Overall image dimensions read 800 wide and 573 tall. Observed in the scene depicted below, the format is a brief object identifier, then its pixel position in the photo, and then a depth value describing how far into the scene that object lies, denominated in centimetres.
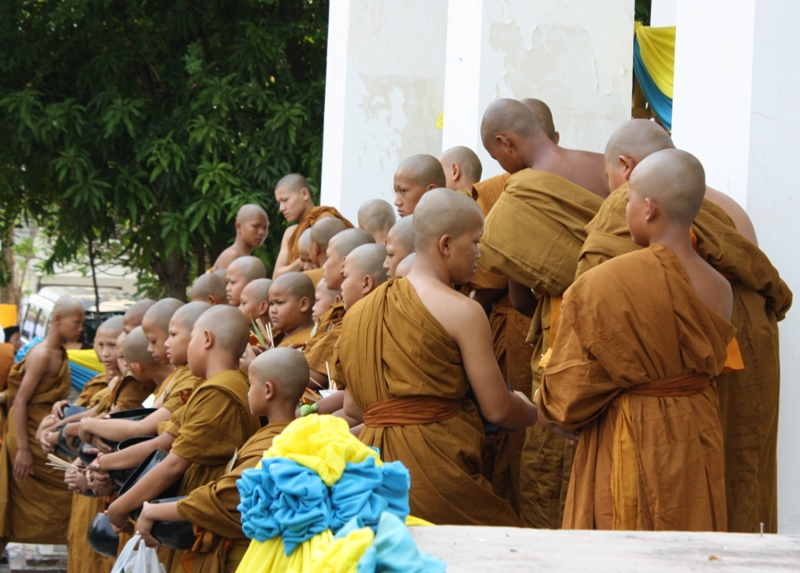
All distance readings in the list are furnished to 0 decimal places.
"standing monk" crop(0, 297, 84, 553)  795
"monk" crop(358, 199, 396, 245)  622
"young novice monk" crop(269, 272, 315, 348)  567
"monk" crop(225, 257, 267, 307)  683
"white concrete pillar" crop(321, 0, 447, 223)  849
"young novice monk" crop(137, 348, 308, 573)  418
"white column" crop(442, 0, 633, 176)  609
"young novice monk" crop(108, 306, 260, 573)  446
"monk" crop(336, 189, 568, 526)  378
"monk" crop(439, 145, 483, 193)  568
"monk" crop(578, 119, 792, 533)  360
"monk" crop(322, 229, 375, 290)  547
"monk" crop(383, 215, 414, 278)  466
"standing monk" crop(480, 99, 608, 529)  416
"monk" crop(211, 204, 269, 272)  827
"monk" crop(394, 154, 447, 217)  545
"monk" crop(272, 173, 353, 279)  806
